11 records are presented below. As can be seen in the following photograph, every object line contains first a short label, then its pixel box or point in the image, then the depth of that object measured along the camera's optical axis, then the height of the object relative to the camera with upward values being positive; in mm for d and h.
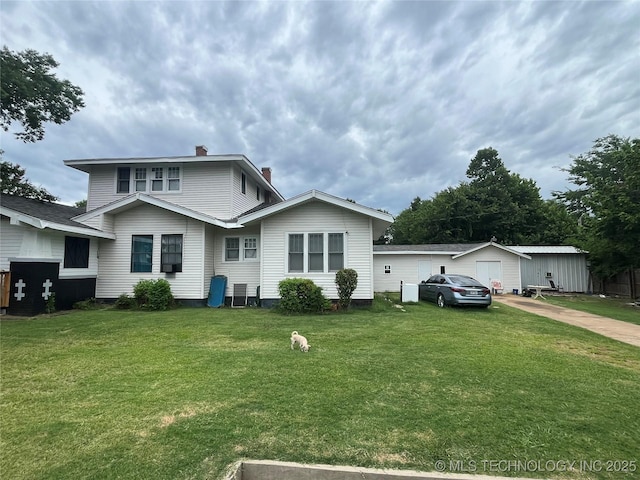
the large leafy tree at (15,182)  18714 +4933
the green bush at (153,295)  11555 -1030
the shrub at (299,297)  11008 -1043
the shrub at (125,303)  11822 -1348
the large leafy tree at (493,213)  36406 +6222
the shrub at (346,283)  11234 -572
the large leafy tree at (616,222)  16297 +2345
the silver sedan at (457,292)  12500 -1005
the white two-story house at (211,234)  11969 +1251
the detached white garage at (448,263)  21547 +255
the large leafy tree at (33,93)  14781 +8453
